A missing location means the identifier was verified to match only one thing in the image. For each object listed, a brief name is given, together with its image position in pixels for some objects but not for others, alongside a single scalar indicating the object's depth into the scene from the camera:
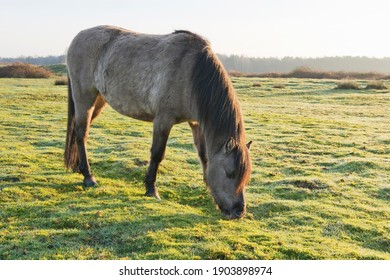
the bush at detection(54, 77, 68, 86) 33.16
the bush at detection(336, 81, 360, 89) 36.19
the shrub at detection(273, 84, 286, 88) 37.68
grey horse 6.64
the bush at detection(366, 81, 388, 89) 36.06
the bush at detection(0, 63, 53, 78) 39.41
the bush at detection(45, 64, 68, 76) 50.65
